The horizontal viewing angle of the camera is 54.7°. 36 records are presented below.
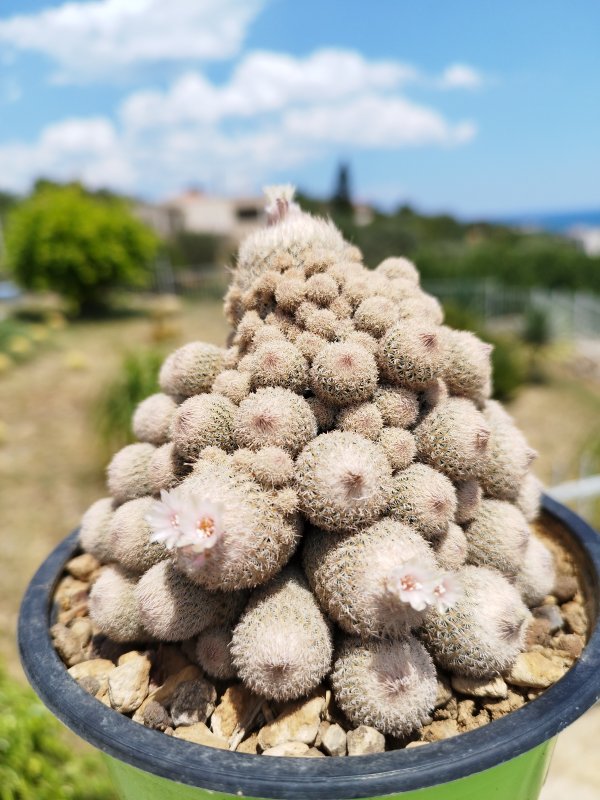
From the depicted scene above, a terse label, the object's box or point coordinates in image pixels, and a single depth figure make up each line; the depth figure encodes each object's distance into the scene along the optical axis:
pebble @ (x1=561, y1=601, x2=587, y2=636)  0.18
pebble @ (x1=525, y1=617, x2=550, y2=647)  0.17
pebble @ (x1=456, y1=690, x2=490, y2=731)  0.14
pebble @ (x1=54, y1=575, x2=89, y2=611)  0.19
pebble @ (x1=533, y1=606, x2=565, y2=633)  0.18
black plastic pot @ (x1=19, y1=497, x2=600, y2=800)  0.12
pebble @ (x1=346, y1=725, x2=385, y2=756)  0.13
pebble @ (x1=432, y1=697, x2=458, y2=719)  0.15
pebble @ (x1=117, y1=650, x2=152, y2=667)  0.16
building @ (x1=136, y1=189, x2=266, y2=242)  27.43
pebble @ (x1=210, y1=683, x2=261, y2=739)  0.14
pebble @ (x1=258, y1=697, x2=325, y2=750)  0.14
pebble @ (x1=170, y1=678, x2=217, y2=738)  0.14
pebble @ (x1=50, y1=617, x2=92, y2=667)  0.17
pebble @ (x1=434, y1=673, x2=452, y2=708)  0.15
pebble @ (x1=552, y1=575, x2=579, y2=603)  0.19
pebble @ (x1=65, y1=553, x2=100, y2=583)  0.21
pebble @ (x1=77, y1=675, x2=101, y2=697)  0.15
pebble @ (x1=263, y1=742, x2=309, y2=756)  0.13
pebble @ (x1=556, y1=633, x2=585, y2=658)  0.16
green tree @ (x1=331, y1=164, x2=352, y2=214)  32.22
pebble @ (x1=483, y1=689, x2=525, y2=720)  0.14
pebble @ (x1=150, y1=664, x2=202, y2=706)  0.15
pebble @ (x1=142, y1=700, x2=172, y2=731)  0.14
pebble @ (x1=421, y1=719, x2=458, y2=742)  0.14
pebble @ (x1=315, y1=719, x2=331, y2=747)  0.14
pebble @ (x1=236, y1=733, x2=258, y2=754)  0.14
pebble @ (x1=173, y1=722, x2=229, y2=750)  0.14
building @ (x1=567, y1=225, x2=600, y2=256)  37.95
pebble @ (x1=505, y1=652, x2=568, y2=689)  0.15
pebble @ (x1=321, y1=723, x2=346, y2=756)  0.13
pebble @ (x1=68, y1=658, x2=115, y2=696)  0.16
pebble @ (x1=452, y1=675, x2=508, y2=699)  0.15
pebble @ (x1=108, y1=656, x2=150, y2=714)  0.15
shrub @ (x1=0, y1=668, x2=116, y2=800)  0.26
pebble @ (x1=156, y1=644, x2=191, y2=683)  0.16
